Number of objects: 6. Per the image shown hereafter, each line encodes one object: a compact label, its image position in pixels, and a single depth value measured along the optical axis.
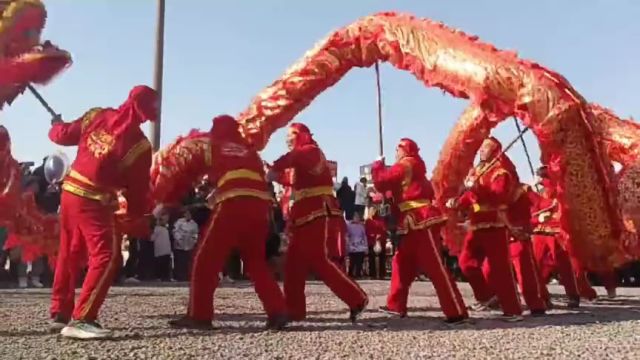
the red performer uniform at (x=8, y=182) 6.65
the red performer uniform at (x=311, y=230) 6.25
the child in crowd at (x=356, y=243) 14.28
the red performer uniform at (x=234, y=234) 5.73
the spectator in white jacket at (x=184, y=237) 12.73
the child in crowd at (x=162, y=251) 12.48
